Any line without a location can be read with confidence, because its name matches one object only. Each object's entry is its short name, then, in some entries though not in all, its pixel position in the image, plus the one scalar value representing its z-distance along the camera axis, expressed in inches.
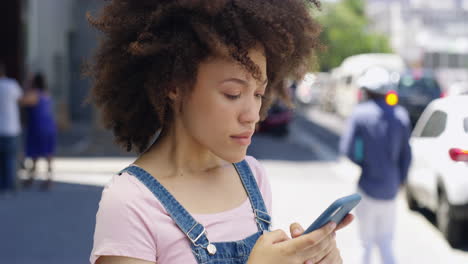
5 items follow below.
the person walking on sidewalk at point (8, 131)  361.1
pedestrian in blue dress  395.2
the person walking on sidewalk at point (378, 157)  208.2
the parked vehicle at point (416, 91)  689.5
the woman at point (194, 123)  60.7
